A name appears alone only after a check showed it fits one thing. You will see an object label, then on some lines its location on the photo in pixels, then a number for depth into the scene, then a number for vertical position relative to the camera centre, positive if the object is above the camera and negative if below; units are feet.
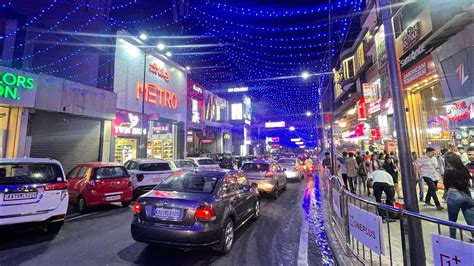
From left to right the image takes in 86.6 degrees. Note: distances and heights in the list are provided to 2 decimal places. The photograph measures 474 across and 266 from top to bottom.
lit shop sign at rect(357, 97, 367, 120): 64.23 +11.60
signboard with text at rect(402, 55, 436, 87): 35.45 +12.45
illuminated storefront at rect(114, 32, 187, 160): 60.64 +17.56
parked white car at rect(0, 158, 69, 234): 16.93 -2.26
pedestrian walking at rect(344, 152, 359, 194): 38.68 -2.16
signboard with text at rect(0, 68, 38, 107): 34.96 +10.55
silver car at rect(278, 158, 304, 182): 58.80 -3.05
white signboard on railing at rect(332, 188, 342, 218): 19.05 -3.87
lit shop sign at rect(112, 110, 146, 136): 57.16 +8.27
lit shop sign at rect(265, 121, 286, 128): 226.99 +29.16
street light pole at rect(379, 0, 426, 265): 10.68 +0.03
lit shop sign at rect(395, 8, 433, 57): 33.88 +18.15
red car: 26.99 -2.87
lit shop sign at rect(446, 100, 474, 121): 29.43 +5.22
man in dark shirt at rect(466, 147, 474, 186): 22.20 -1.16
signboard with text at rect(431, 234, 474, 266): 6.99 -2.90
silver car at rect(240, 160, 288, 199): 35.73 -2.70
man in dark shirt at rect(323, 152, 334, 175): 53.69 -1.53
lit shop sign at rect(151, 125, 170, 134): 75.82 +8.83
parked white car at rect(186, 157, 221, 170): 51.78 -0.96
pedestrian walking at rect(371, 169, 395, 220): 22.71 -2.77
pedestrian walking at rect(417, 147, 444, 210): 25.88 -2.00
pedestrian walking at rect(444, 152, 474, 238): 15.43 -2.27
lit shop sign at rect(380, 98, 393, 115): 47.95 +9.38
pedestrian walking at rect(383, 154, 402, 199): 31.27 -1.56
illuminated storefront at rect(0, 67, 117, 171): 37.55 +7.45
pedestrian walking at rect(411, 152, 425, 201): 28.23 -3.34
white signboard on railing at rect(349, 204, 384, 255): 11.12 -3.61
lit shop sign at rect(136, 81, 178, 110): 66.25 +18.18
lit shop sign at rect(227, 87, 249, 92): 149.34 +40.77
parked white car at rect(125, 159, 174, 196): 34.27 -1.93
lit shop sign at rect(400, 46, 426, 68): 36.32 +15.05
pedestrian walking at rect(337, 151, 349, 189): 40.60 -2.58
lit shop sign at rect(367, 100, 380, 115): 54.90 +10.71
